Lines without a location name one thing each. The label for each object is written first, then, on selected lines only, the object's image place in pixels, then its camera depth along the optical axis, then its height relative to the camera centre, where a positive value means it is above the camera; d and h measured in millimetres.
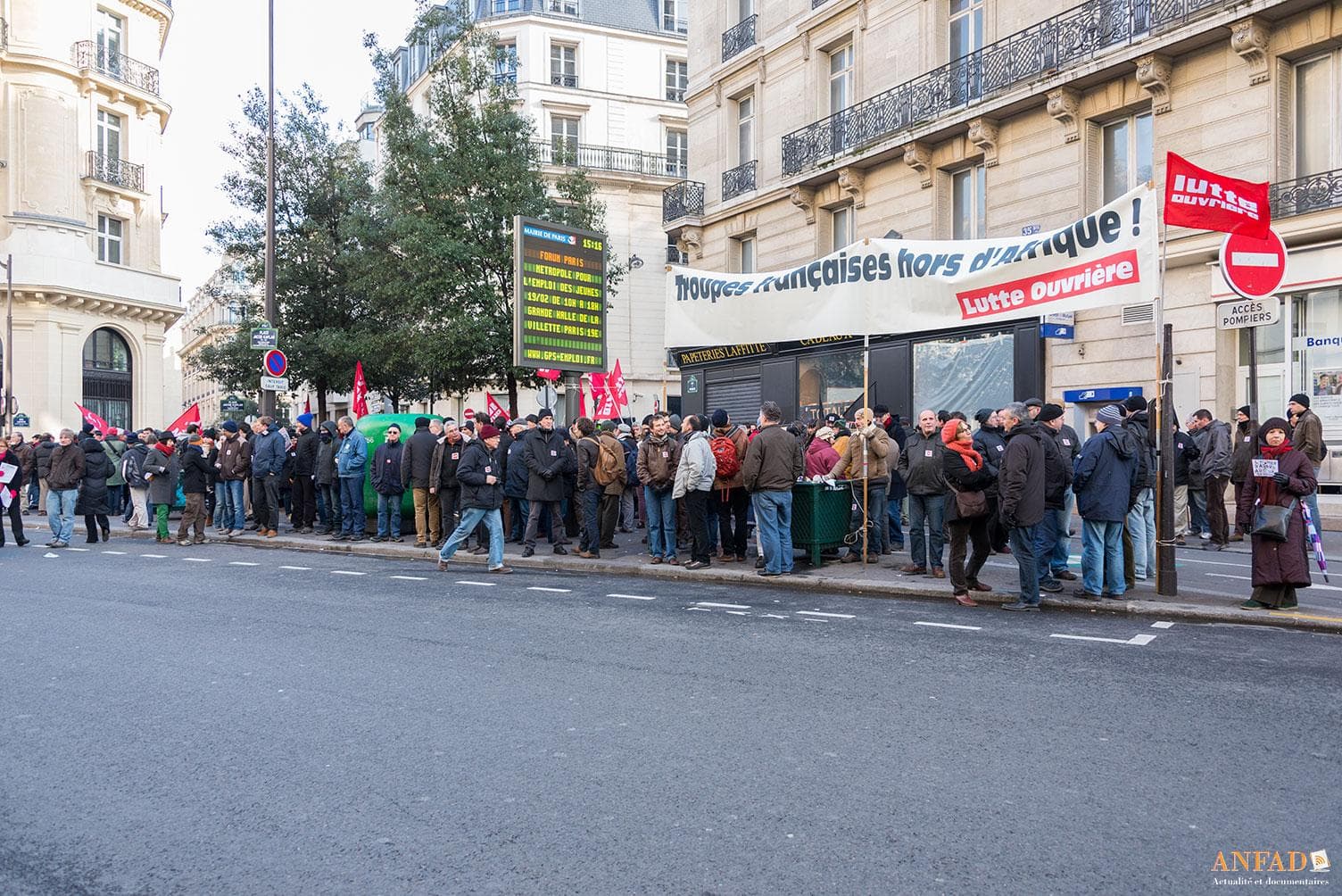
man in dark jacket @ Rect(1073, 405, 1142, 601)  9109 -500
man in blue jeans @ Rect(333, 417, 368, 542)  15461 -425
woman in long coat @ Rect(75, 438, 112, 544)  16562 -681
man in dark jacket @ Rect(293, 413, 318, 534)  16906 -502
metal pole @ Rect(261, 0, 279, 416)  21188 +4878
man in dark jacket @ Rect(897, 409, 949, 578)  10844 -585
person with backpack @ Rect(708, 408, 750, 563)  11883 -478
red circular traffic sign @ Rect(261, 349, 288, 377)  19031 +1578
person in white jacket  11500 -395
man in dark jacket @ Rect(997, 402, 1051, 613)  8812 -453
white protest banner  8797 +1560
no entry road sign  9594 +1655
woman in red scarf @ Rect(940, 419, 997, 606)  9133 -470
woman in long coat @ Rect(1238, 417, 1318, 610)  8156 -796
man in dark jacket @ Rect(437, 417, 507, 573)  11984 -580
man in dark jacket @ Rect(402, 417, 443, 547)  14477 -400
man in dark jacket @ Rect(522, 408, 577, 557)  13219 -270
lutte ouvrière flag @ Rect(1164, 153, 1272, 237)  8984 +2135
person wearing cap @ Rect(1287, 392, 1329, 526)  11711 +61
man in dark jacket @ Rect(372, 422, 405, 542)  14977 -492
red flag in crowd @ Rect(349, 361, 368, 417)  22823 +1112
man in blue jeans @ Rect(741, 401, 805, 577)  10906 -384
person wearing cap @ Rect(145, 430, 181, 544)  16484 -516
